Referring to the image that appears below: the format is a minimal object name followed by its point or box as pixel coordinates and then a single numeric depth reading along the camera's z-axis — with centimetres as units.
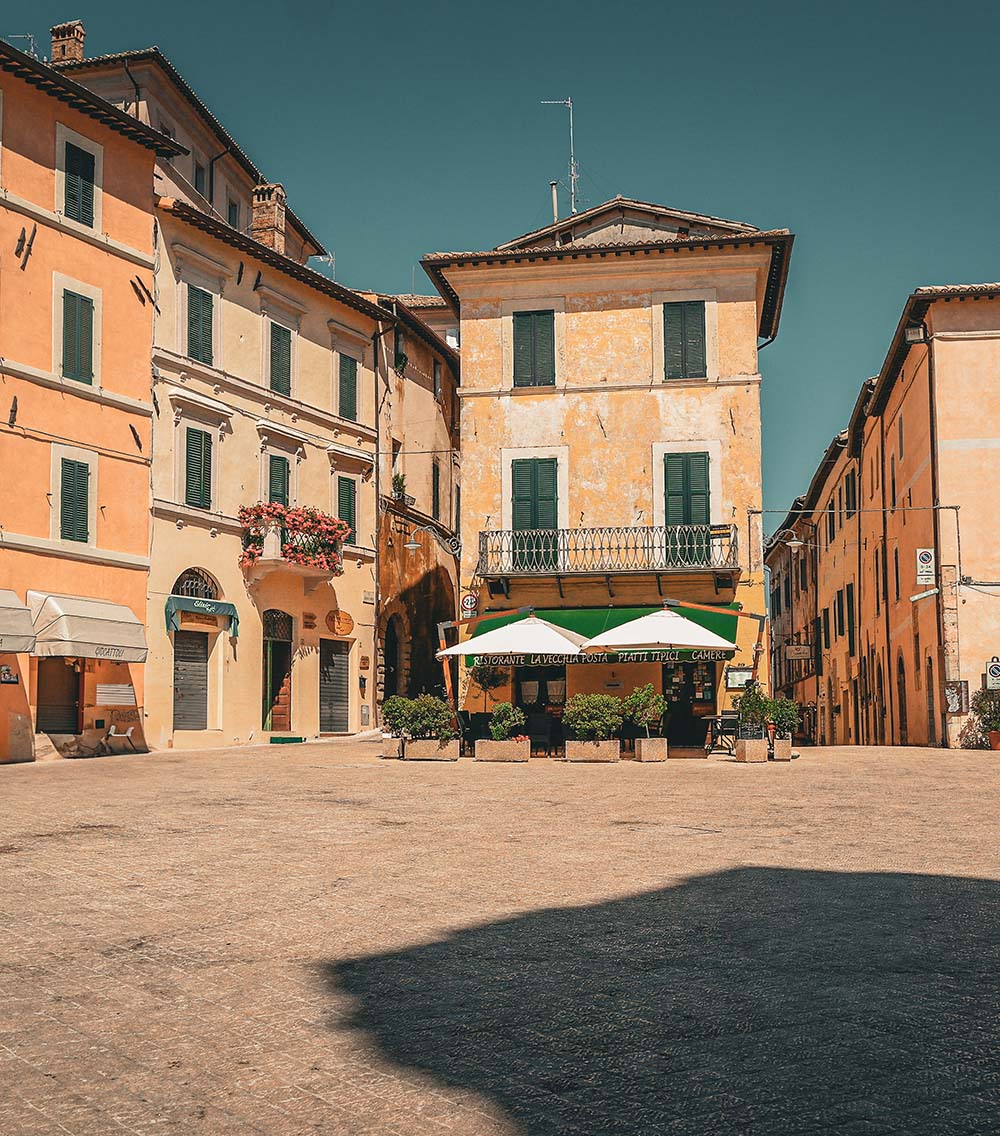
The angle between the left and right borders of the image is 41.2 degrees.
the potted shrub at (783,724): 2177
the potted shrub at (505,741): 2162
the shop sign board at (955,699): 2855
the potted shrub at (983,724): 2733
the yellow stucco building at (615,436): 2958
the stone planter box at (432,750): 2169
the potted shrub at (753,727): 2155
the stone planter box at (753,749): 2152
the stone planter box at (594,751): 2144
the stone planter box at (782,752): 2173
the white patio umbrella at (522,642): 2294
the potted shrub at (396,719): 2192
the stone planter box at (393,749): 2218
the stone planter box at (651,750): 2161
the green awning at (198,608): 2716
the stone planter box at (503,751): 2161
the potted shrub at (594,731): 2147
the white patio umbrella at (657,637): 2266
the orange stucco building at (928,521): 2911
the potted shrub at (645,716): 2162
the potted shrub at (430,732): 2170
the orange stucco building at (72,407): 2380
